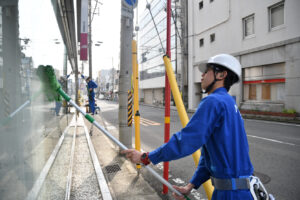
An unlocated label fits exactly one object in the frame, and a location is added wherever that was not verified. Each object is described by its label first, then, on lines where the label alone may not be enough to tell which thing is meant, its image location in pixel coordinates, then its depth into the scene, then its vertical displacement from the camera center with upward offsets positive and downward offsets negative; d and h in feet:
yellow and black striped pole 18.60 -1.15
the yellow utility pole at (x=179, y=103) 6.59 -0.32
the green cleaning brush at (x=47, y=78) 7.86 +0.61
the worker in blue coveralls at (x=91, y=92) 30.12 +0.36
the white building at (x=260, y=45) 43.27 +11.71
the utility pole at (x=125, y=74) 18.81 +1.77
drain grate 14.88 -5.18
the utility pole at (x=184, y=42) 78.23 +18.46
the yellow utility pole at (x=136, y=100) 14.17 -0.37
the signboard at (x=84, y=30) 24.55 +9.42
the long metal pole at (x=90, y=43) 58.44 +14.47
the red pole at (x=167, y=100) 10.57 -0.31
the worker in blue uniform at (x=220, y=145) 4.53 -1.08
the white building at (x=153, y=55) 95.87 +21.38
